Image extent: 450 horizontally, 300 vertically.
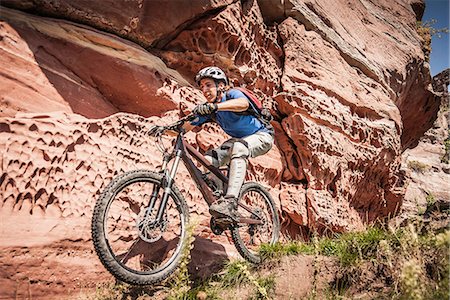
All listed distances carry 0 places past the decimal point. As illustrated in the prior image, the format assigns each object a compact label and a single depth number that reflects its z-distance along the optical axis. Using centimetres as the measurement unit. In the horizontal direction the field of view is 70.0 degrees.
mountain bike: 321
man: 421
